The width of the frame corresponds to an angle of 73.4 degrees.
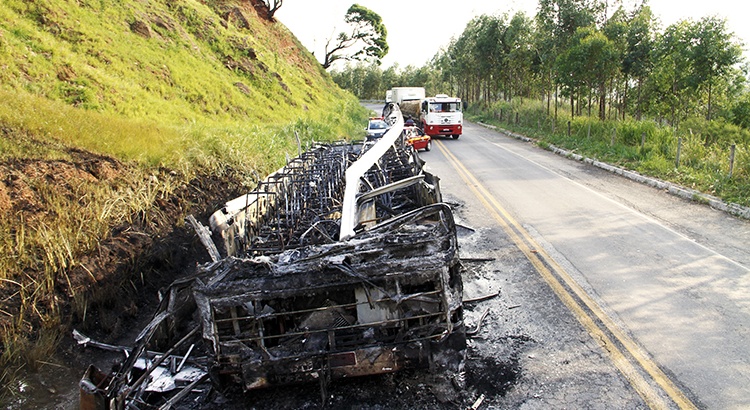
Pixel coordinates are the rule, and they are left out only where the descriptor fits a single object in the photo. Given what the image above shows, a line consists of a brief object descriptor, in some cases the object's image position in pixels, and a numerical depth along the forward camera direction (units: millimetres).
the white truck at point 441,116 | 26891
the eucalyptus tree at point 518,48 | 34656
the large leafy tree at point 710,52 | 16500
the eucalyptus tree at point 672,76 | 17781
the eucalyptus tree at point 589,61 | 21719
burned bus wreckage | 3990
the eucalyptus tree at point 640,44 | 22016
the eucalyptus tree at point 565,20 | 24625
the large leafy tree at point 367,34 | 62781
